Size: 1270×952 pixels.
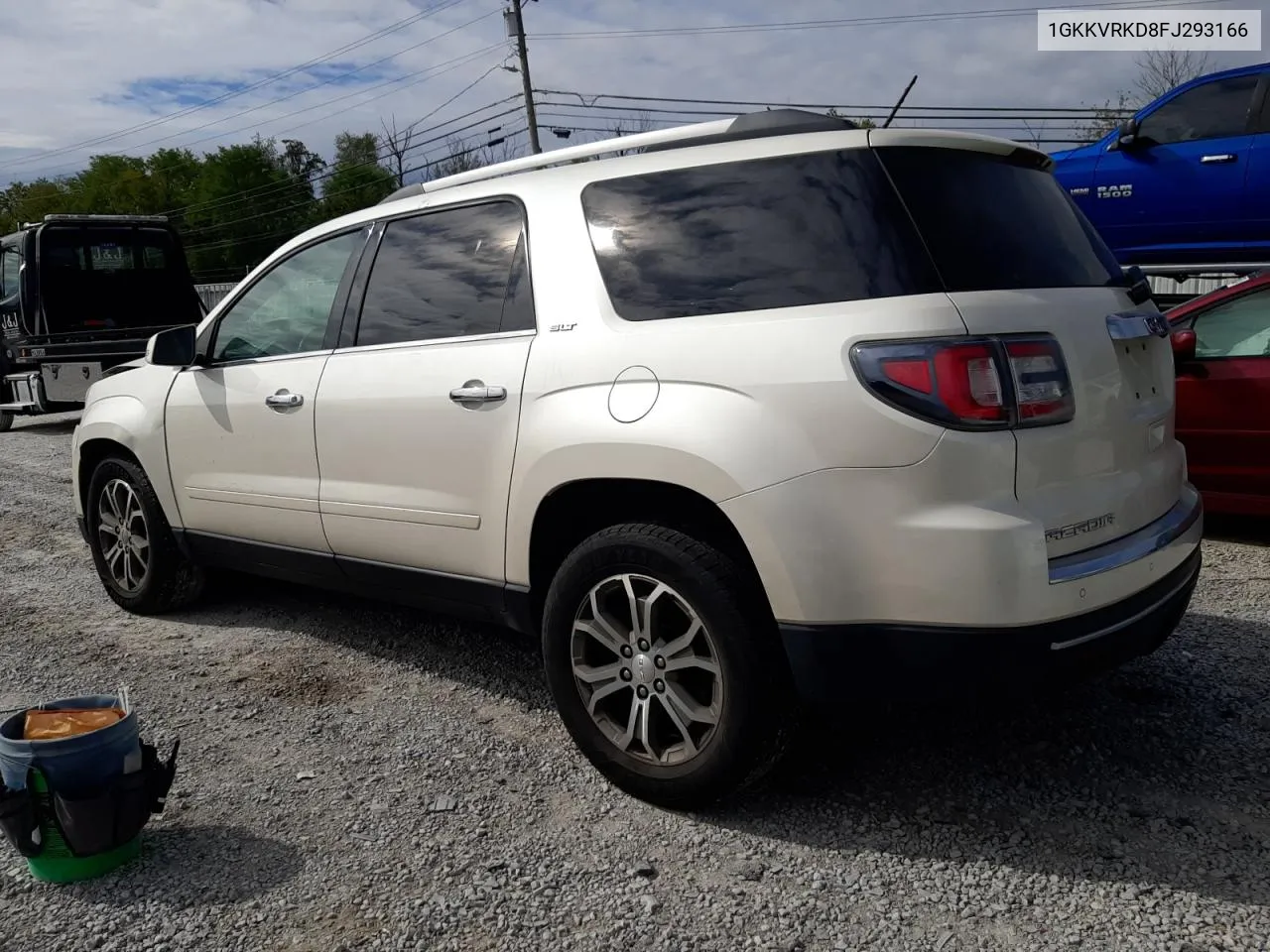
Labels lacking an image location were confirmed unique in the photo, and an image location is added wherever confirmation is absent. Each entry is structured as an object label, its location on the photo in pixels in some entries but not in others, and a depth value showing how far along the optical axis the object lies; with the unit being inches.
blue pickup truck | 308.2
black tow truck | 502.0
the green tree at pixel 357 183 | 2689.5
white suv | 98.4
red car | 214.8
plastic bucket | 103.5
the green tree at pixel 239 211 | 2940.5
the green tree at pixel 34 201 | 3523.6
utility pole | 1257.4
